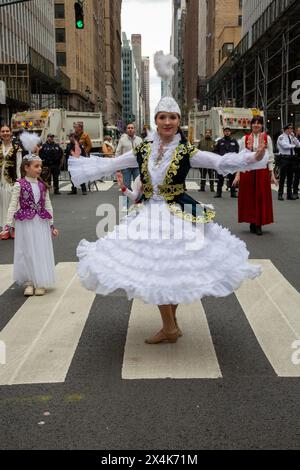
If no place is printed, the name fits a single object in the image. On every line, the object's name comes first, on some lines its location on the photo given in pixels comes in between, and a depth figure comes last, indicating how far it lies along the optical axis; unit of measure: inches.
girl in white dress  253.8
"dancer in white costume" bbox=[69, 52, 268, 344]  169.6
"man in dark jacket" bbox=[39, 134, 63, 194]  705.0
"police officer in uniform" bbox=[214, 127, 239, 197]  641.6
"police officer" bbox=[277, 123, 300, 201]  609.9
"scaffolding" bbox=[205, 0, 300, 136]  998.4
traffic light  675.4
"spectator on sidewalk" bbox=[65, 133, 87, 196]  698.8
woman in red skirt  400.5
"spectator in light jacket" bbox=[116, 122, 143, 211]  569.3
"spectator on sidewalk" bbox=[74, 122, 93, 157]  549.1
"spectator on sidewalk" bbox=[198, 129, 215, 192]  724.0
